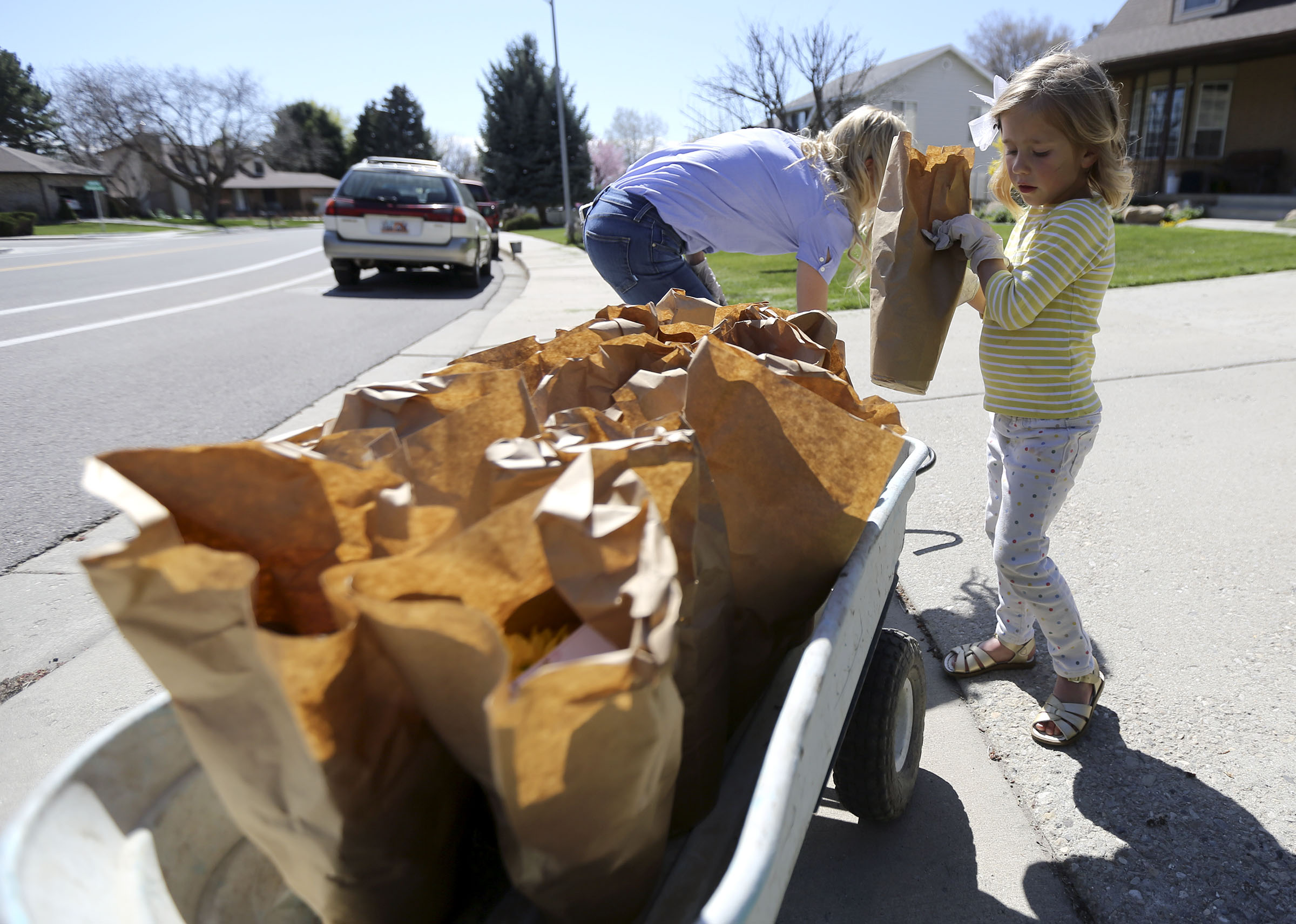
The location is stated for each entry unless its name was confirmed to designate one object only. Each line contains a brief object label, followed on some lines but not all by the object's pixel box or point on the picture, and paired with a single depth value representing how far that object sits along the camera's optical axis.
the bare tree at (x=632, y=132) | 68.81
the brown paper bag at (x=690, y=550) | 1.03
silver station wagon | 11.18
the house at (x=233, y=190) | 65.00
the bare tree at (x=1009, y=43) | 57.34
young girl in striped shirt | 1.99
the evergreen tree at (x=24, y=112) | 59.88
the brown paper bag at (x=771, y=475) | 1.29
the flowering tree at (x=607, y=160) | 58.38
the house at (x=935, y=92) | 34.22
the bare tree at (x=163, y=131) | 59.62
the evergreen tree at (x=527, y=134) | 41.84
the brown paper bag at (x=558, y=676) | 0.75
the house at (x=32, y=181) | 49.59
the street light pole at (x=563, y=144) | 24.53
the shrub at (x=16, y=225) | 31.41
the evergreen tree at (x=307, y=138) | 70.56
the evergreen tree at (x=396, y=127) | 63.50
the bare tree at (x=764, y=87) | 25.48
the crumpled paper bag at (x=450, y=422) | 1.12
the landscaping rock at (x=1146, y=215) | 19.28
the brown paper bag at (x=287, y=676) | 0.73
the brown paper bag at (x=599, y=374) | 1.60
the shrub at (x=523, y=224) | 39.69
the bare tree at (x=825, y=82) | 24.92
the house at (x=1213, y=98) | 20.84
